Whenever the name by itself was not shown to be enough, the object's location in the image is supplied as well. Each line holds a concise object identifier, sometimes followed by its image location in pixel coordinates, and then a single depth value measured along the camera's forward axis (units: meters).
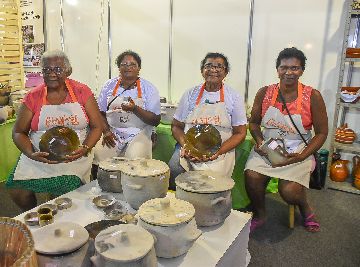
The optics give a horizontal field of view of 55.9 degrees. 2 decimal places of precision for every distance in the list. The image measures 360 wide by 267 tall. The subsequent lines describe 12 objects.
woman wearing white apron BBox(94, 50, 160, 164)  2.68
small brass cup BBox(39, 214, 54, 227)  1.42
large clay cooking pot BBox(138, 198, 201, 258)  1.16
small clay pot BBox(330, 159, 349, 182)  3.49
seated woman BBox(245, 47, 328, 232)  2.44
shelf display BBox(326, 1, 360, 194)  3.16
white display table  1.06
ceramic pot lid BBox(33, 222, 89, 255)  1.00
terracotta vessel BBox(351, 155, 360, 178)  3.38
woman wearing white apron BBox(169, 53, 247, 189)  2.44
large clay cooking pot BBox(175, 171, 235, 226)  1.37
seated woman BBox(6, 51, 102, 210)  2.19
